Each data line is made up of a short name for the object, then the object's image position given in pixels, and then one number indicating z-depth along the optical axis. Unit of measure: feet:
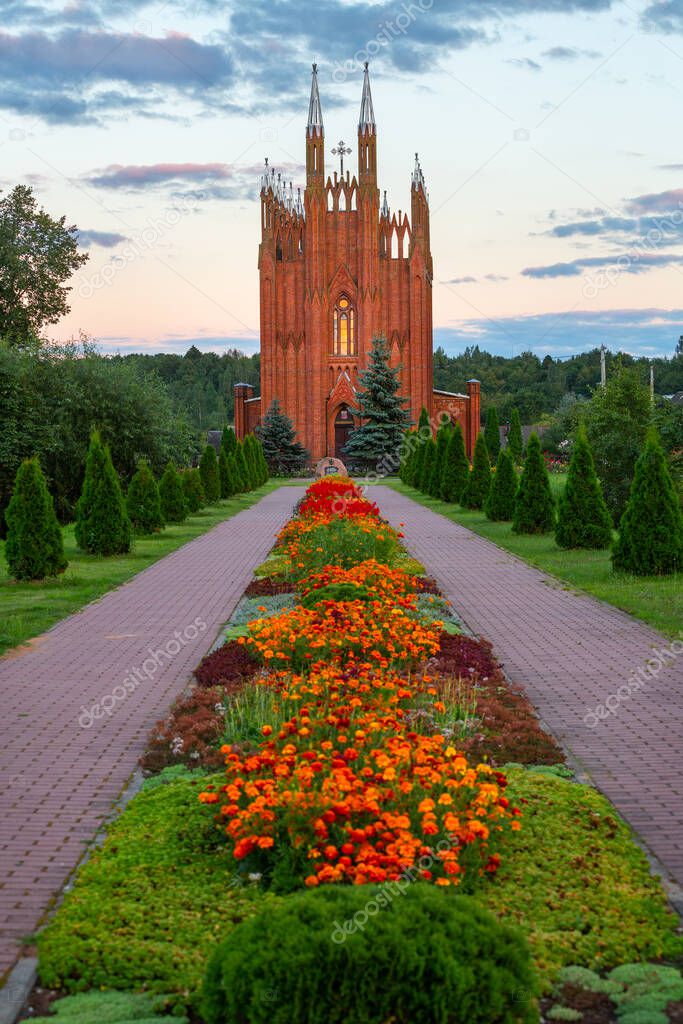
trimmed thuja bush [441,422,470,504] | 106.93
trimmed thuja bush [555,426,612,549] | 60.70
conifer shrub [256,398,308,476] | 189.16
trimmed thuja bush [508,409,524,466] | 177.88
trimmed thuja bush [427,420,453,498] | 112.78
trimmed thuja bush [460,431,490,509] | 94.73
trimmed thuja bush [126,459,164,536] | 75.66
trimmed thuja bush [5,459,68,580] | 50.01
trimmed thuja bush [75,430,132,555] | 60.90
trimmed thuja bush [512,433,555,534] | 71.46
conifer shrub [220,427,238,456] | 130.08
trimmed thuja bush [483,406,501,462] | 179.73
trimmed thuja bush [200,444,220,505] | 105.19
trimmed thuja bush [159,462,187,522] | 85.10
